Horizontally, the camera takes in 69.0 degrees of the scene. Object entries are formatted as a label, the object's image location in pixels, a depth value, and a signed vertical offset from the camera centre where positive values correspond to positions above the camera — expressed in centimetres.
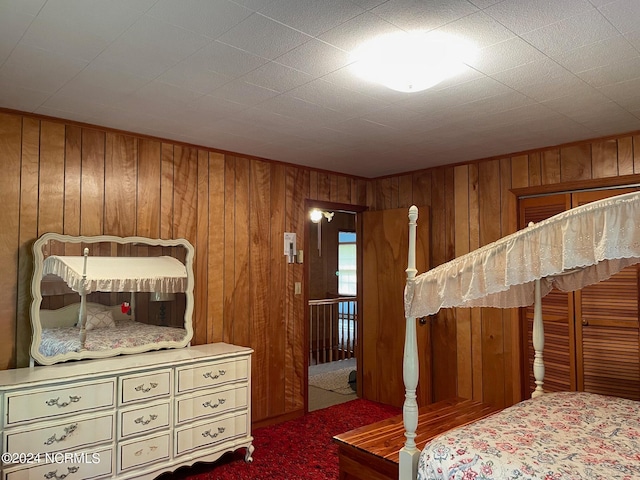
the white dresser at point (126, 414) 259 -96
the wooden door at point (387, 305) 467 -47
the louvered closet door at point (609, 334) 349 -57
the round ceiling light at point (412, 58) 205 +96
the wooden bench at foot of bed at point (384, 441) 254 -107
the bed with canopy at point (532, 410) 185 -81
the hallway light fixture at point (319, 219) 726 +68
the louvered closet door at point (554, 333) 377 -60
